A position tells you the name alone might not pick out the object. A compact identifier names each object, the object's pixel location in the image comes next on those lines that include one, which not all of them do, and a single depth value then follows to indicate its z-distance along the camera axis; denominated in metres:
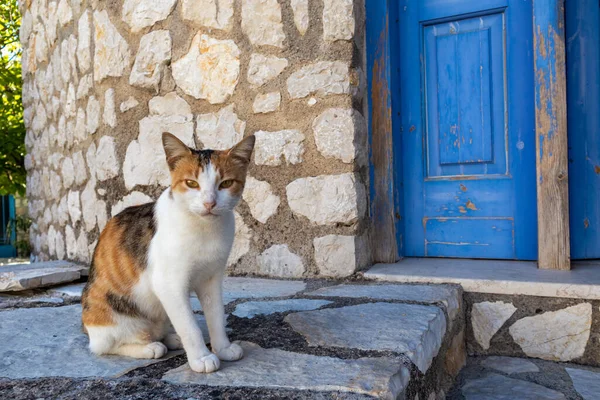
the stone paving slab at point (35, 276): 2.70
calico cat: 1.40
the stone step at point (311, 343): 1.32
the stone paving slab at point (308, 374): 1.26
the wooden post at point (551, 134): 2.38
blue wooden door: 2.62
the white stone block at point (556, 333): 2.05
